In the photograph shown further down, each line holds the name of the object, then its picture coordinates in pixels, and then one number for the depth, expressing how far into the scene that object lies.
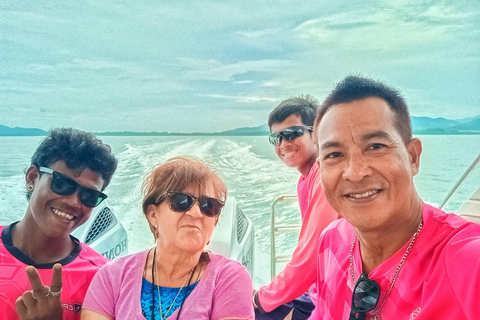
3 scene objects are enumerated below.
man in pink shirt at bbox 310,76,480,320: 0.76
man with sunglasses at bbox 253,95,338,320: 1.40
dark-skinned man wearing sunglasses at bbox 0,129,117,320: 1.07
